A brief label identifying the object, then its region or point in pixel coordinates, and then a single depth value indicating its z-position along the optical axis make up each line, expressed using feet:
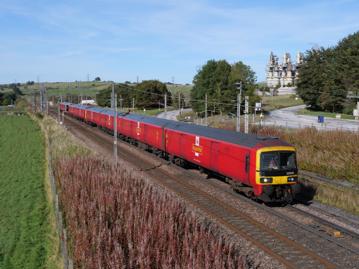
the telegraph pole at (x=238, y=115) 113.56
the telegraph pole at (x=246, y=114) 111.38
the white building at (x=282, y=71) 587.27
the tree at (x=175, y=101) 341.41
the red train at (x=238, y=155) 60.85
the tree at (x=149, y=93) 355.36
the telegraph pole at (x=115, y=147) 93.03
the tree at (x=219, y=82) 254.47
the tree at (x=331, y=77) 249.75
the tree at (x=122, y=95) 369.18
